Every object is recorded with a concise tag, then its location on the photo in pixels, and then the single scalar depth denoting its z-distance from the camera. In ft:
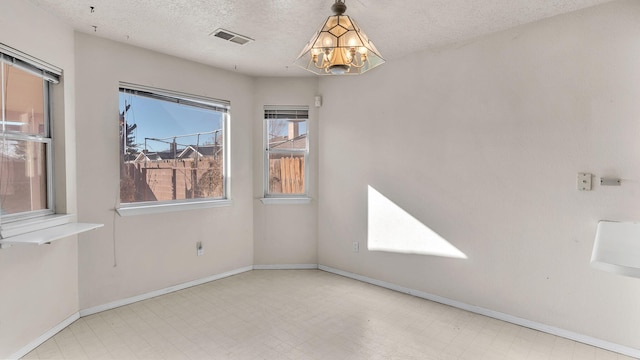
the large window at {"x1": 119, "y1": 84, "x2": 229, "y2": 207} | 10.41
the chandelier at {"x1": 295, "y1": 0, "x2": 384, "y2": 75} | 5.96
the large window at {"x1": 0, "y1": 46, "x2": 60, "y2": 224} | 7.13
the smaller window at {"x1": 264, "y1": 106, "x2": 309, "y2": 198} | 13.74
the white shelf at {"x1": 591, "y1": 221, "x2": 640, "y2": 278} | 5.15
